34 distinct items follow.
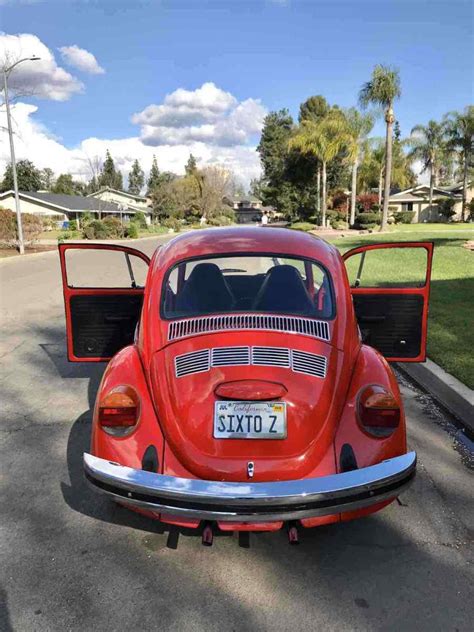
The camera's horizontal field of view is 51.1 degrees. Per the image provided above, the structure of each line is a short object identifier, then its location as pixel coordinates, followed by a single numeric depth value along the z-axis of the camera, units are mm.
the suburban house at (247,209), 108756
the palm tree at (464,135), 50875
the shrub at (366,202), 54000
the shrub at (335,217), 46656
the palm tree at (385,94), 34594
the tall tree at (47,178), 103438
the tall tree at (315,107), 58225
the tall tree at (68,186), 97875
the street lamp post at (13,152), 21938
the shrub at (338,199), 55088
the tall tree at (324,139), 40188
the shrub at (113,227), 41188
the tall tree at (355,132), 39906
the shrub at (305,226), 41569
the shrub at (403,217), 57062
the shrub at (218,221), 72650
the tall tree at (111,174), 109688
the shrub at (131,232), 42812
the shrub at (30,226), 26808
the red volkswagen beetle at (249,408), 2381
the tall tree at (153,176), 110562
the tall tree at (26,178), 81219
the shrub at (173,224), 62909
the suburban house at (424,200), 62175
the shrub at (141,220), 58606
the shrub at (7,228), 25531
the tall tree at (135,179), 128750
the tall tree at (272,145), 58812
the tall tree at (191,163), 114200
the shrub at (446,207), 57719
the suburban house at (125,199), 74438
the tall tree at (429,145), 57016
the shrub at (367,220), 43562
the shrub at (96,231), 39938
